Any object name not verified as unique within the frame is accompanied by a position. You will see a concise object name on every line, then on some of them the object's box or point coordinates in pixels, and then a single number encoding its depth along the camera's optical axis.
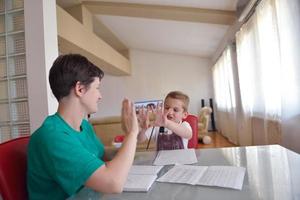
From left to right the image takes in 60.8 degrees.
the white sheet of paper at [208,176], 0.80
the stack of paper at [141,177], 0.81
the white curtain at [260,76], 2.50
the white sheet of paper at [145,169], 0.98
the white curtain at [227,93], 4.63
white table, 0.70
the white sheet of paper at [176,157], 1.11
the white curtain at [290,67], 2.05
